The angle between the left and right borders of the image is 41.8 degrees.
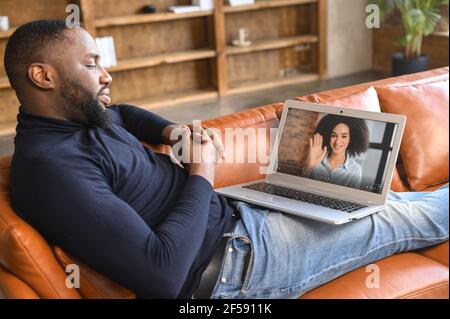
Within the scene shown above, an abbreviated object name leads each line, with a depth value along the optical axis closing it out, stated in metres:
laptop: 1.68
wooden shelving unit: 4.45
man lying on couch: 1.27
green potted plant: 4.64
